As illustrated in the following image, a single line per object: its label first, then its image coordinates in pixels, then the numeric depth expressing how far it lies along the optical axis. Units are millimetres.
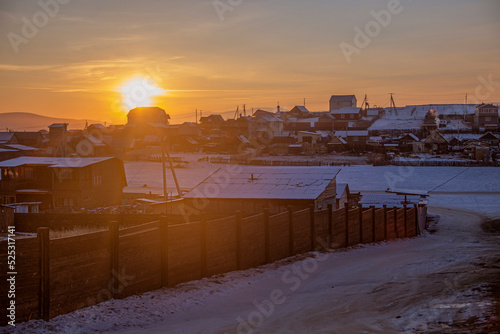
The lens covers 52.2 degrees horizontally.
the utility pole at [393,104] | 158125
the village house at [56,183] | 39688
